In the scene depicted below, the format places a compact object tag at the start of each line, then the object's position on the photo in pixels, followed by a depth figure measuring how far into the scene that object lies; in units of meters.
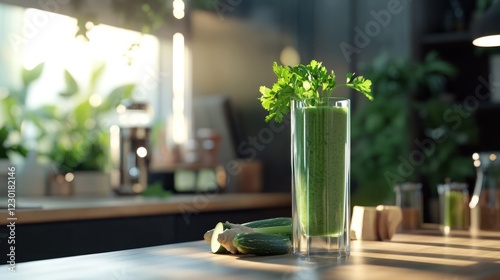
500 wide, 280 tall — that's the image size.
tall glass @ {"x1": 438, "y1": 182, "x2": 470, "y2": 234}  2.07
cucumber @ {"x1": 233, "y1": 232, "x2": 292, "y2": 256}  1.34
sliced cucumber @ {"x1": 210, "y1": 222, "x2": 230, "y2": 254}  1.40
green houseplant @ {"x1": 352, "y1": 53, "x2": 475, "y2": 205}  3.72
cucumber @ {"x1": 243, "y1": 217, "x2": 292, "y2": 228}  1.49
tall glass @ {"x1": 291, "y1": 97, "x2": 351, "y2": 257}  1.27
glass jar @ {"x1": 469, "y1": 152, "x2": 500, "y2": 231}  2.10
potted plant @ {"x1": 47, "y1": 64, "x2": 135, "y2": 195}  3.23
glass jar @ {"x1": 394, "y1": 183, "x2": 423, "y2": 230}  2.06
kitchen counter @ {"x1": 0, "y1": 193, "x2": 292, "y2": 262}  2.18
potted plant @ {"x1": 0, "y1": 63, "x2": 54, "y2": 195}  3.06
